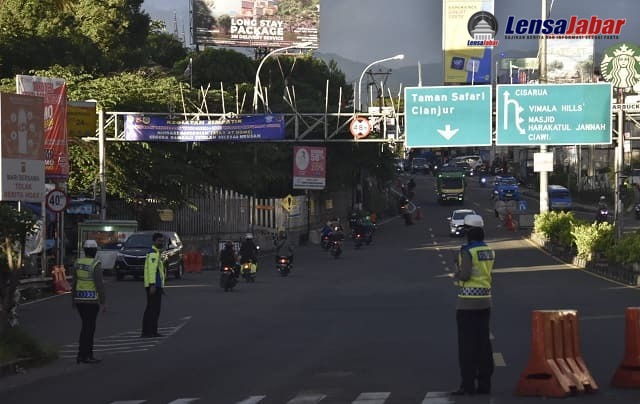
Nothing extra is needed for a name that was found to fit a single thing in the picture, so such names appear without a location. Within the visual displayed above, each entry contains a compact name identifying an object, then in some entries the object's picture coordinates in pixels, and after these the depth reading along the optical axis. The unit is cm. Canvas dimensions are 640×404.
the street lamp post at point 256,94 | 4771
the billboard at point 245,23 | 8769
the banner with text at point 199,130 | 4559
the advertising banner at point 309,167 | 6481
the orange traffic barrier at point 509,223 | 7212
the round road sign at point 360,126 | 4581
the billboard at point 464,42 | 8769
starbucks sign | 4797
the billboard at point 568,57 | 10900
